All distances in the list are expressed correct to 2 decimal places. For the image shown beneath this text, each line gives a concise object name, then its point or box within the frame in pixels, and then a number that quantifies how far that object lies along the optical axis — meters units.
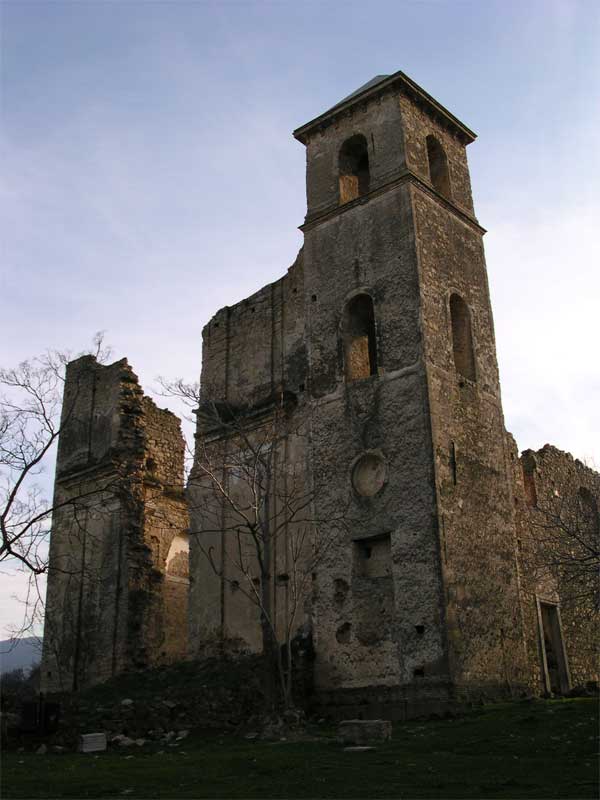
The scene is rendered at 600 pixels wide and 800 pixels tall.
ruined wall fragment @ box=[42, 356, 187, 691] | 17.81
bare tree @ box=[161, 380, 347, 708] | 14.33
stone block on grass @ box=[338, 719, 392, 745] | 9.87
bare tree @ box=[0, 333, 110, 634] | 12.35
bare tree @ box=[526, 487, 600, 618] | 15.32
